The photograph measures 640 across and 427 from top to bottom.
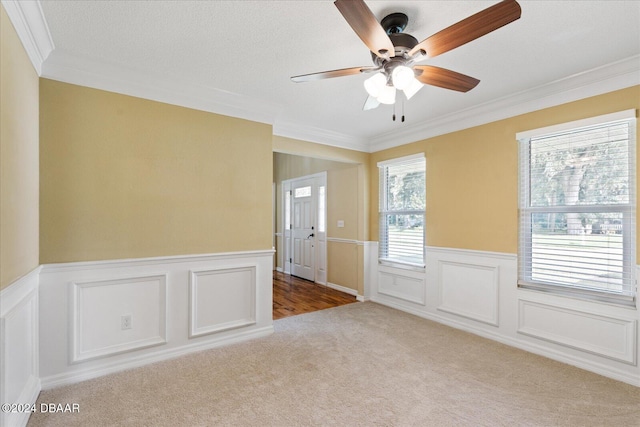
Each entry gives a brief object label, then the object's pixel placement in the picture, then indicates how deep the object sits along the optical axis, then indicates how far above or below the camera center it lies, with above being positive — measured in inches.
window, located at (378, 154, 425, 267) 161.8 +3.2
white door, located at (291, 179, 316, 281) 235.3 -10.5
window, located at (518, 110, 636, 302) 96.8 +2.8
